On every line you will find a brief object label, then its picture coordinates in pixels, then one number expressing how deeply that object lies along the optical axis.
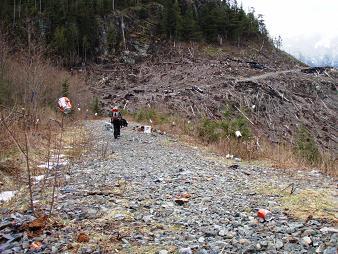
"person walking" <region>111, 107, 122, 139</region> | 17.22
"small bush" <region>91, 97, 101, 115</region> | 37.69
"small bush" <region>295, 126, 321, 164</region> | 12.24
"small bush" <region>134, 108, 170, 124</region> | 26.15
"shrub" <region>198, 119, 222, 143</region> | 15.93
